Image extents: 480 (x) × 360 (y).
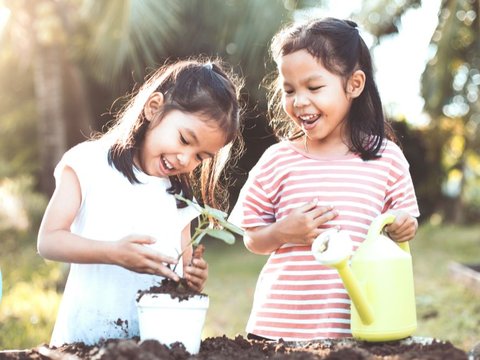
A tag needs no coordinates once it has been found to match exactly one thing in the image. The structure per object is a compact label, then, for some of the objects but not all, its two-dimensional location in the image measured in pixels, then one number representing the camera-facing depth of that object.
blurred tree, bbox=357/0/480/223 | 9.56
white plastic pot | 1.58
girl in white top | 1.93
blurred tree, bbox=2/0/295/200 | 7.83
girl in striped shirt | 2.06
